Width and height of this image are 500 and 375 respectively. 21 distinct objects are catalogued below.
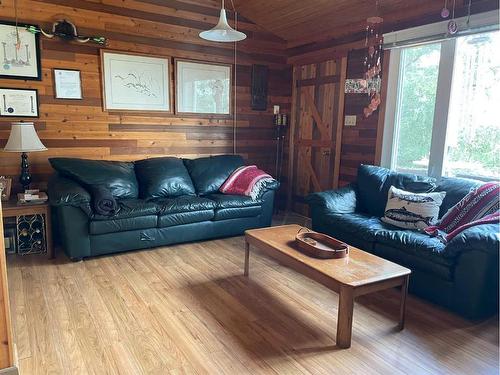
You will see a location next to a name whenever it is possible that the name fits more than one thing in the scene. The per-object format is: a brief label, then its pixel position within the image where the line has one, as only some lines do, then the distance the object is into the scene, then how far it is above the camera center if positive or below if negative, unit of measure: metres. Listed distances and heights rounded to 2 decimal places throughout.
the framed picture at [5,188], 3.46 -0.61
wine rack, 3.46 -1.05
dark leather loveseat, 2.41 -0.82
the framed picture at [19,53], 3.55 +0.70
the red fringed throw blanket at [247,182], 4.22 -0.61
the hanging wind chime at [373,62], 3.95 +0.79
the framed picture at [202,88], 4.58 +0.54
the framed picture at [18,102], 3.59 +0.21
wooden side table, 3.23 -0.83
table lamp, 3.31 -0.14
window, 3.18 +0.26
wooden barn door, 4.55 +0.05
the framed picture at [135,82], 4.11 +0.52
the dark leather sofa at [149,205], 3.30 -0.78
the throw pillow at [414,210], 3.12 -0.65
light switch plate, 4.32 +0.15
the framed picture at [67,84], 3.83 +0.44
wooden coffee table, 2.11 -0.86
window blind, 2.97 +0.94
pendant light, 3.08 +0.84
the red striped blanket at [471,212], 2.67 -0.58
